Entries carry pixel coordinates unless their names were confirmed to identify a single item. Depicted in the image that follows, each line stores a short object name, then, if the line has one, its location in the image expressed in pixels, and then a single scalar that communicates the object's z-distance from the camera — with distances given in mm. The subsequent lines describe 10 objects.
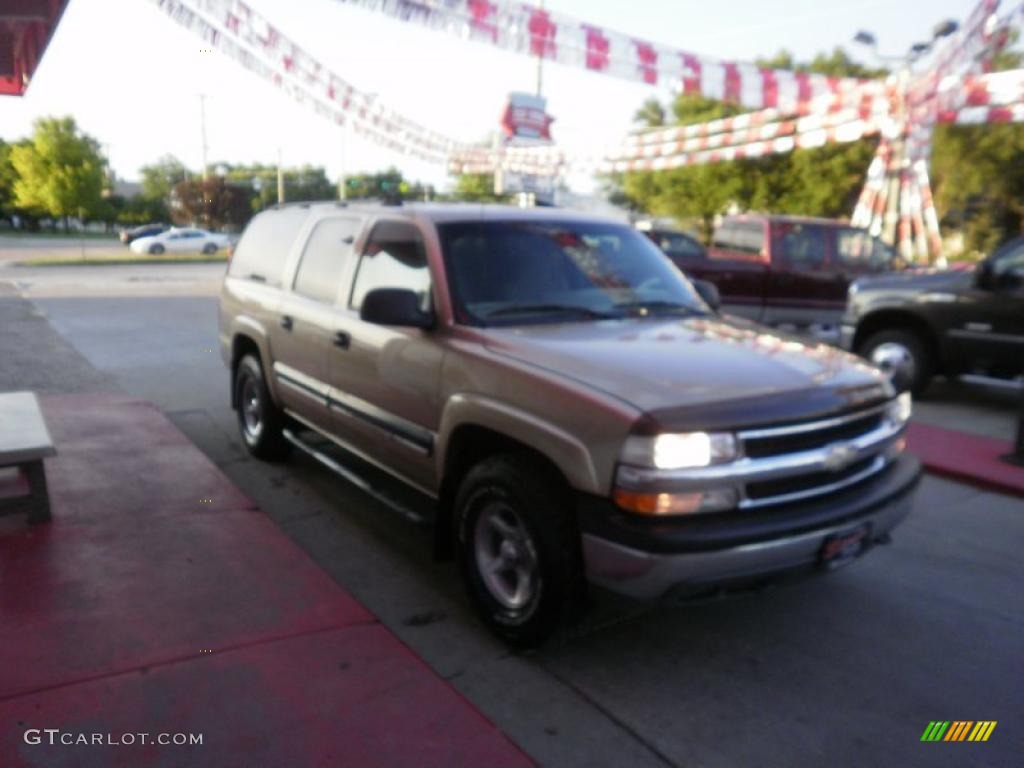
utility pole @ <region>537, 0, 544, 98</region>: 21719
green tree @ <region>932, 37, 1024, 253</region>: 26172
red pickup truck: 12359
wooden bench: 4504
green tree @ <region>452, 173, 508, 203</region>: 25594
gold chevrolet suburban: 3021
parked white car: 37250
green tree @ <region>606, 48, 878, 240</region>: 28734
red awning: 5750
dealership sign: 20594
